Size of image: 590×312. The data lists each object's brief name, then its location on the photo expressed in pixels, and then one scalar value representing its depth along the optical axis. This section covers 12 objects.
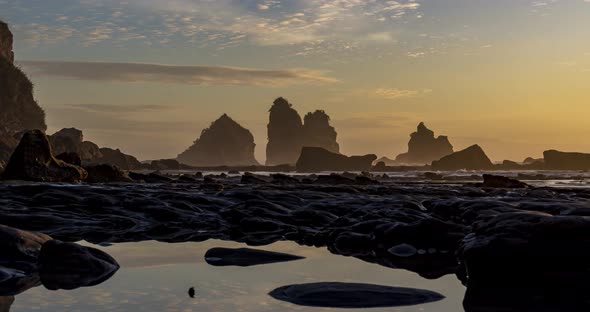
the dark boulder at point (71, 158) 36.50
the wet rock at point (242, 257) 9.65
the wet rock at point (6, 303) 6.13
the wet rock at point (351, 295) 6.74
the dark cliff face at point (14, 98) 122.25
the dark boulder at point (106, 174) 34.69
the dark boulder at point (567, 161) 146.75
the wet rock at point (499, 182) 38.59
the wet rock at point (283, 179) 38.82
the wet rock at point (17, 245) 8.73
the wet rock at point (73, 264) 7.95
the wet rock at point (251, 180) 39.03
